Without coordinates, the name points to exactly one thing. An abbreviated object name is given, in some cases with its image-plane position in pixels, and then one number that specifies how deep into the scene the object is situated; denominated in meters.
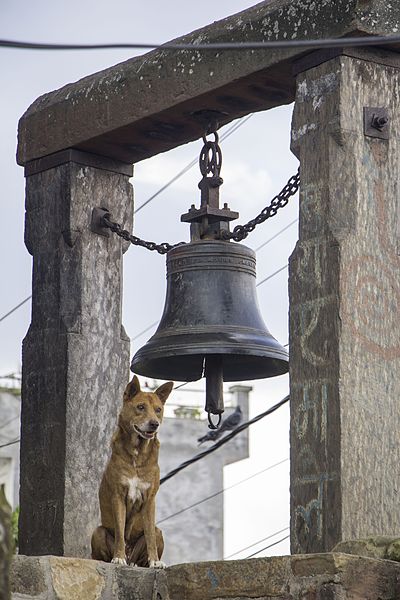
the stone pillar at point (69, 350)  16.84
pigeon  26.45
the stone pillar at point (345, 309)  14.14
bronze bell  16.06
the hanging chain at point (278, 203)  15.91
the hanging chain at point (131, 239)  17.03
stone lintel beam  14.94
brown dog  15.48
